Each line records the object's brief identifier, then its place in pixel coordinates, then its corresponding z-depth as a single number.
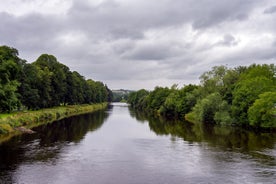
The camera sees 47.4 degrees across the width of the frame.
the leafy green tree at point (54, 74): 89.69
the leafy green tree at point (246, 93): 58.91
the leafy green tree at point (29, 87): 69.90
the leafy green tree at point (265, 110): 52.31
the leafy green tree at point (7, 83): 47.88
